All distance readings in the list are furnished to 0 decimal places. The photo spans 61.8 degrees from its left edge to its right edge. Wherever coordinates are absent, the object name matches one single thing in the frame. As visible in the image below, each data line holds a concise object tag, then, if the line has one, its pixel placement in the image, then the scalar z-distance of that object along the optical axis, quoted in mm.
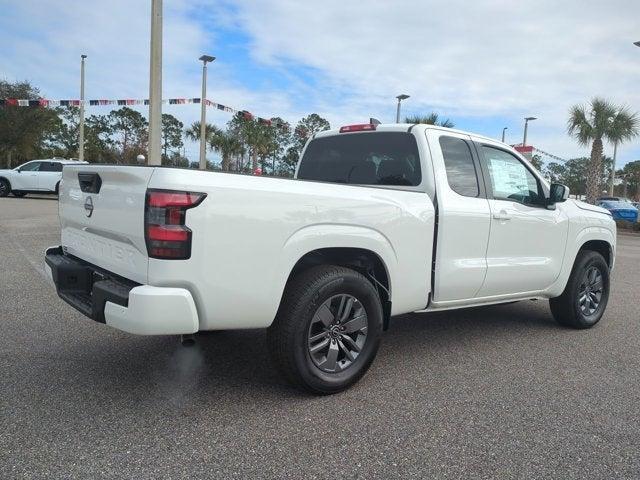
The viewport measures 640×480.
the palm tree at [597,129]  25156
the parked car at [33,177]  21875
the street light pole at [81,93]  25538
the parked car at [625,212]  25109
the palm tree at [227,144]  57531
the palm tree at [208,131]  55125
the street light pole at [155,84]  9922
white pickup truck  2783
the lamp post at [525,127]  28969
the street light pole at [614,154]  25562
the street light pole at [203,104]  21300
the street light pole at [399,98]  23688
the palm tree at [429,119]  20022
